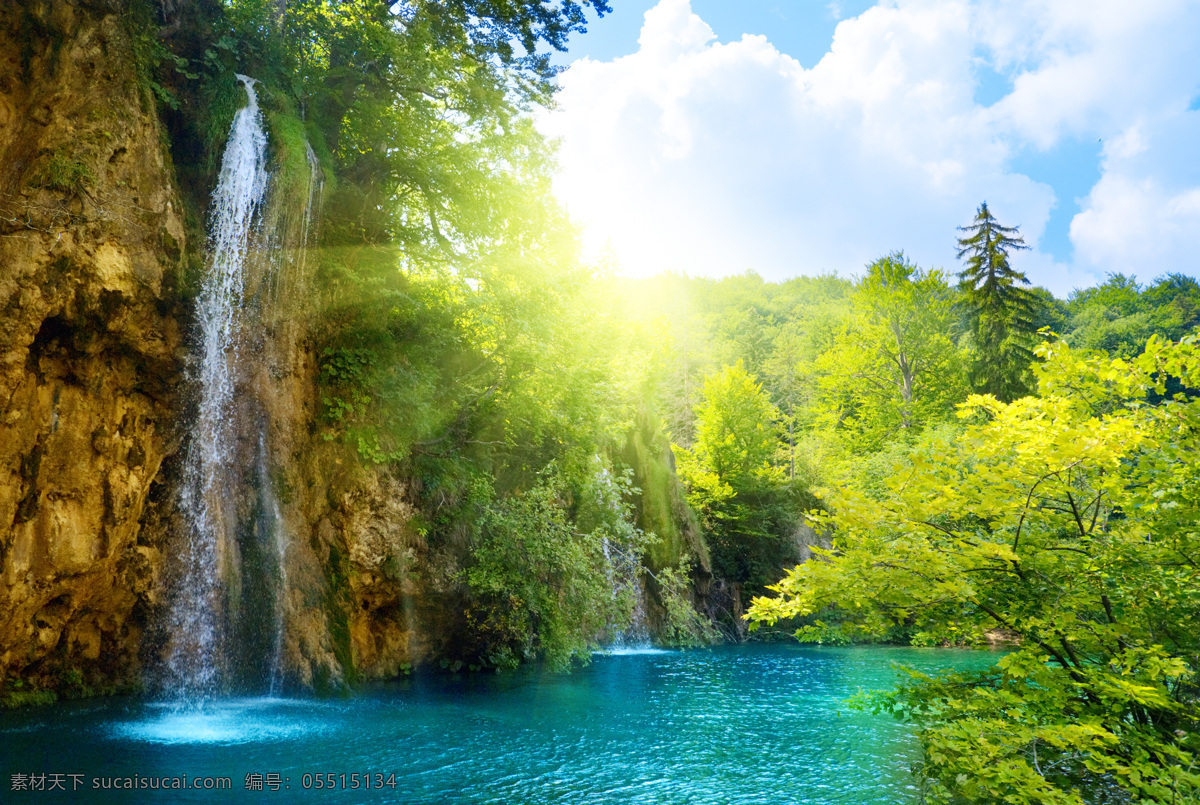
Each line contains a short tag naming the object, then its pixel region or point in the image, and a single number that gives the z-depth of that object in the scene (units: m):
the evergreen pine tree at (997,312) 28.05
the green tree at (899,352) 30.61
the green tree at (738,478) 27.92
